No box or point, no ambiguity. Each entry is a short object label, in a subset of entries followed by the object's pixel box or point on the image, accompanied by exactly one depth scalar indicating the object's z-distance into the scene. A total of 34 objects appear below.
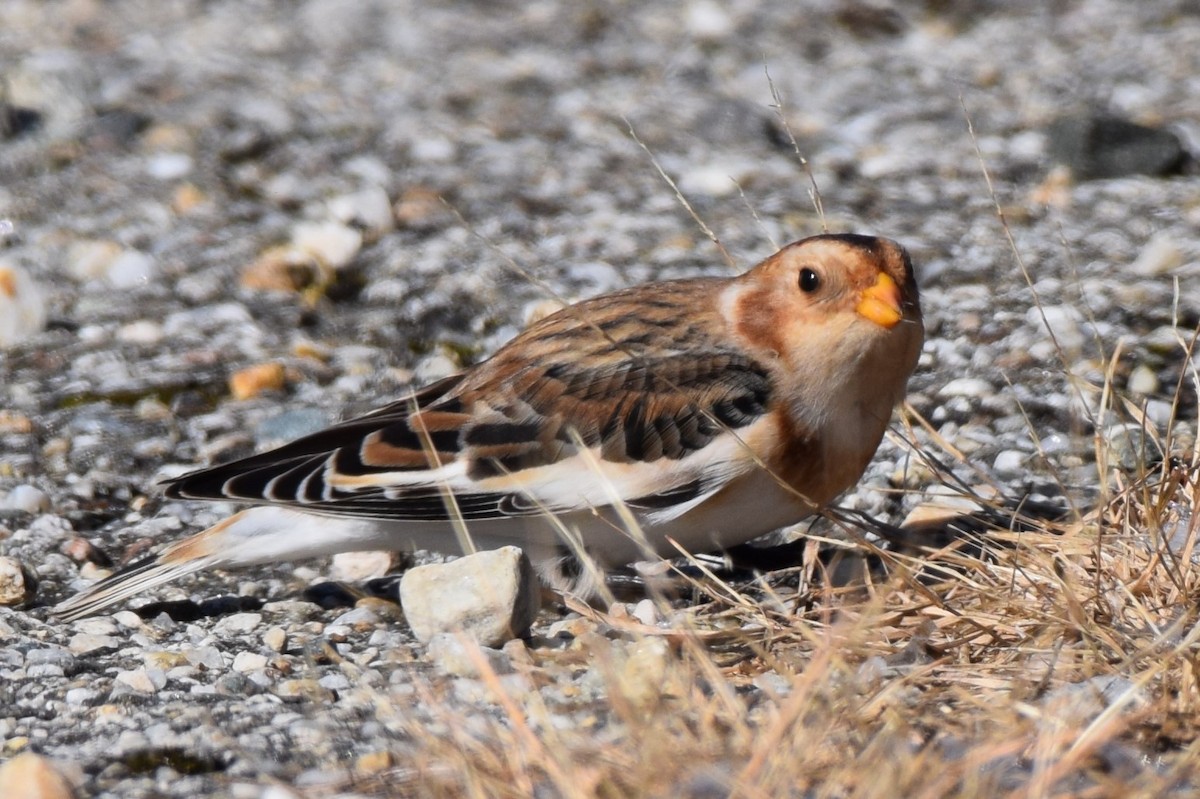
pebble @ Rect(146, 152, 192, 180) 10.75
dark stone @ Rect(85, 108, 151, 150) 11.16
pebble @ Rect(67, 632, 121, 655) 6.04
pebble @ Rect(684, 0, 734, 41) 13.07
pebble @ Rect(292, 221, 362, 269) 9.70
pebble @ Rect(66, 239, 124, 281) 9.66
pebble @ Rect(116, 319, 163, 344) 8.95
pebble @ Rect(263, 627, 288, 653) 6.05
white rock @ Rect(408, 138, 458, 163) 11.00
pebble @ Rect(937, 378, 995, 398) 7.77
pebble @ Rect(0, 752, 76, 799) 4.62
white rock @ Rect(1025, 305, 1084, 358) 7.88
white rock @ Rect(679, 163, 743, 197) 10.54
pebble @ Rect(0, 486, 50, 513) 7.28
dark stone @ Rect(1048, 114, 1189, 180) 10.22
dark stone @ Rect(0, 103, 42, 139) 11.23
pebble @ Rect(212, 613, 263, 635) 6.30
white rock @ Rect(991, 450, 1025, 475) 7.22
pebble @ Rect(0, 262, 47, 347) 8.91
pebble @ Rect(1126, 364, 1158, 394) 7.66
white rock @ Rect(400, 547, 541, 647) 5.89
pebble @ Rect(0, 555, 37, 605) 6.46
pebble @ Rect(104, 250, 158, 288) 9.59
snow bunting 6.18
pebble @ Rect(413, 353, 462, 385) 8.41
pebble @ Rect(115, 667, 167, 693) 5.63
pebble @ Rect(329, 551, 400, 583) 6.98
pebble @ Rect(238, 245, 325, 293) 9.48
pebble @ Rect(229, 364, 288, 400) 8.38
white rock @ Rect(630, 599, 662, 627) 6.06
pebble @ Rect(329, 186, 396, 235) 10.05
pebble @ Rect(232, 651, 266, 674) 5.82
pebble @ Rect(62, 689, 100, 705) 5.54
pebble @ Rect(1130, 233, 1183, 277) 8.87
